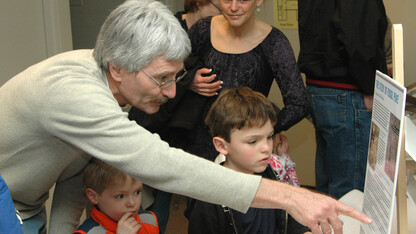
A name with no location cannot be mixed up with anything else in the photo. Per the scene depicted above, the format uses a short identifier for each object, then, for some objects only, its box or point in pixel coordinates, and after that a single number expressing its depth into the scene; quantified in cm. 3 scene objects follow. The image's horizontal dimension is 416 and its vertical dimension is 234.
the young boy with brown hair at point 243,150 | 167
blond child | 174
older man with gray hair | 116
